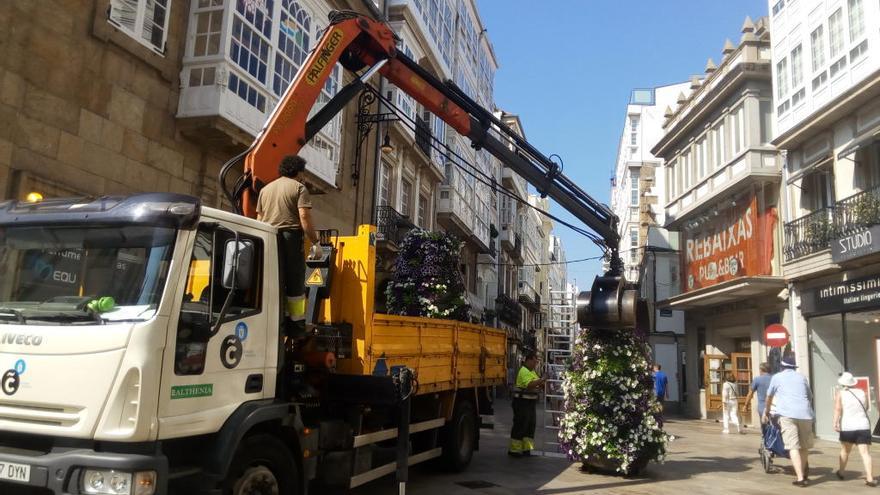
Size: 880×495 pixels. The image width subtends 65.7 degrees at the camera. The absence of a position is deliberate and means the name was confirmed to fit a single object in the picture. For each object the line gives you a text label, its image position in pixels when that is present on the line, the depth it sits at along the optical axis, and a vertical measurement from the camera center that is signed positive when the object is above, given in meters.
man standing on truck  5.85 +1.08
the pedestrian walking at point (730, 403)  18.66 -1.00
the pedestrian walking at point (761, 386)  12.34 -0.32
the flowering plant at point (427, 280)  10.20 +1.12
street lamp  17.97 +5.48
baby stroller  10.46 -1.15
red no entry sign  16.16 +0.76
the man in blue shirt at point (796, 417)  9.82 -0.67
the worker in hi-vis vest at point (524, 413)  11.74 -0.93
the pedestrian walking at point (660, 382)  16.89 -0.46
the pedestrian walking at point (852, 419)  9.98 -0.70
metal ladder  12.89 +0.01
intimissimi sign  15.13 +1.76
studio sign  14.27 +2.75
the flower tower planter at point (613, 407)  9.84 -0.66
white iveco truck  4.27 -0.09
